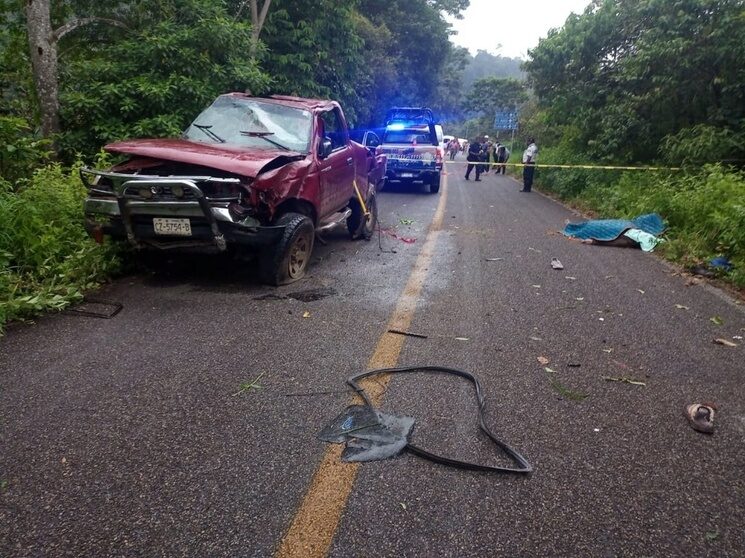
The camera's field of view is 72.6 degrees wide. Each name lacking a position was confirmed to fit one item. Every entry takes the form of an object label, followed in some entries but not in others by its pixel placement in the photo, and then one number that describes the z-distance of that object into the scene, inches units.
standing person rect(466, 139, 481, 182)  832.9
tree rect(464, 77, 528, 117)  1911.9
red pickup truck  178.2
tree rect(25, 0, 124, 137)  300.0
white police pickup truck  595.2
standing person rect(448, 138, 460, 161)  1537.6
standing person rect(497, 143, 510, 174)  1043.5
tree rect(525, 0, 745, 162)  418.3
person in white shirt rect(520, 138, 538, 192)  689.6
